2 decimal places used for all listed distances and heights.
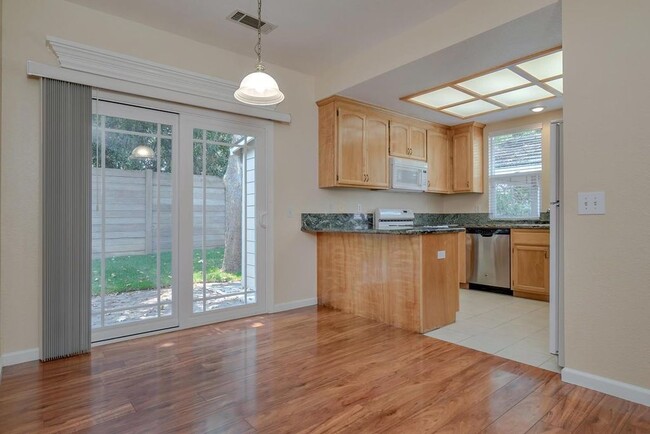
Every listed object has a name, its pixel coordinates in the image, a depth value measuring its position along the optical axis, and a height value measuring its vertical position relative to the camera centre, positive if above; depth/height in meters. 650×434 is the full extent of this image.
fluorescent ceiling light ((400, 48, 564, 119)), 3.29 +1.42
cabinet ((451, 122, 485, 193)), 5.38 +0.93
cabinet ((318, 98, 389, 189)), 4.09 +0.88
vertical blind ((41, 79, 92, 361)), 2.59 +0.01
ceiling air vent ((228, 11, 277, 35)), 2.91 +1.67
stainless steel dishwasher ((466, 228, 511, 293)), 4.68 -0.54
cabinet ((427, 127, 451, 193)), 5.28 +0.88
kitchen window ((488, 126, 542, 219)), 4.96 +0.65
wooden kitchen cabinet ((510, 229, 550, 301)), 4.29 -0.56
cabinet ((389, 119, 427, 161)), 4.70 +1.08
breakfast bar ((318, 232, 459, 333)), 3.20 -0.59
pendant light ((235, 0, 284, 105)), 2.24 +0.83
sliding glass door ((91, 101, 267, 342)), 2.95 -0.01
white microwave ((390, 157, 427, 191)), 4.67 +0.60
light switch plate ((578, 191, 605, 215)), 2.06 +0.09
